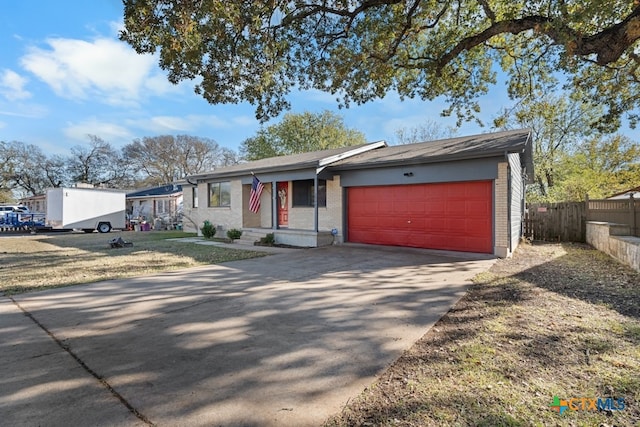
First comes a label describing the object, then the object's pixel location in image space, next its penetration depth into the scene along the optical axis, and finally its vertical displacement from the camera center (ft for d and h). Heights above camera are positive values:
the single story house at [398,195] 31.45 +1.99
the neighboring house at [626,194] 59.00 +2.82
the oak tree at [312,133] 112.68 +27.38
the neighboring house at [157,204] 90.18 +2.94
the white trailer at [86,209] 69.56 +1.30
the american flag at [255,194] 47.37 +2.74
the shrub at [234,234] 48.32 -3.00
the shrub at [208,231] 53.69 -2.80
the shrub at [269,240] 43.73 -3.55
